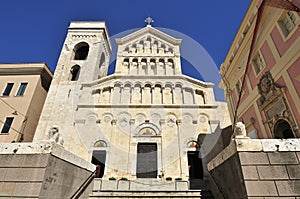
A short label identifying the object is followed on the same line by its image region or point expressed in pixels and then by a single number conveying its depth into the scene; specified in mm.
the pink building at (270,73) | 8383
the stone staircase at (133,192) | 7680
